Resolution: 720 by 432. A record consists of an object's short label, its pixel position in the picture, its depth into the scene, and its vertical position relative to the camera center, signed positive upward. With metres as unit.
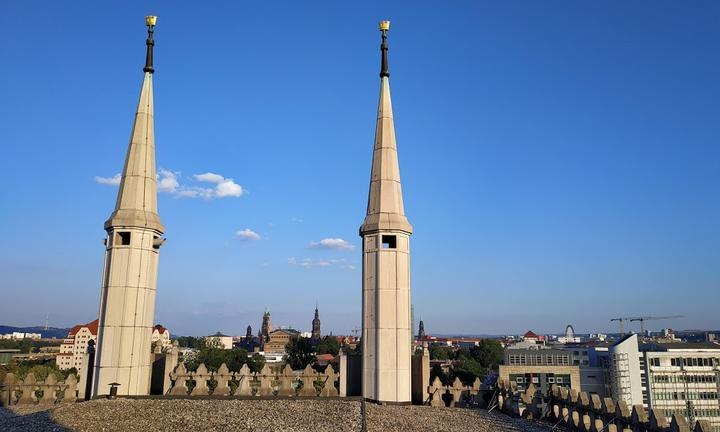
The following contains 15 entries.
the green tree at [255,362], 120.34 -6.66
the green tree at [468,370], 122.38 -7.76
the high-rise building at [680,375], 103.62 -7.01
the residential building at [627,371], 103.50 -6.18
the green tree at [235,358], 115.81 -5.62
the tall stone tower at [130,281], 20.41 +1.87
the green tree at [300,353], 85.88 -3.10
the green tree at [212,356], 114.89 -5.26
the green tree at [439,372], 106.25 -7.19
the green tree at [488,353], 151.25 -4.97
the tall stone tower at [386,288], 20.38 +1.71
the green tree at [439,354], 182.81 -6.38
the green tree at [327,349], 190.95 -5.32
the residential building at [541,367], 100.94 -5.57
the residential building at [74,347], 152.11 -5.50
